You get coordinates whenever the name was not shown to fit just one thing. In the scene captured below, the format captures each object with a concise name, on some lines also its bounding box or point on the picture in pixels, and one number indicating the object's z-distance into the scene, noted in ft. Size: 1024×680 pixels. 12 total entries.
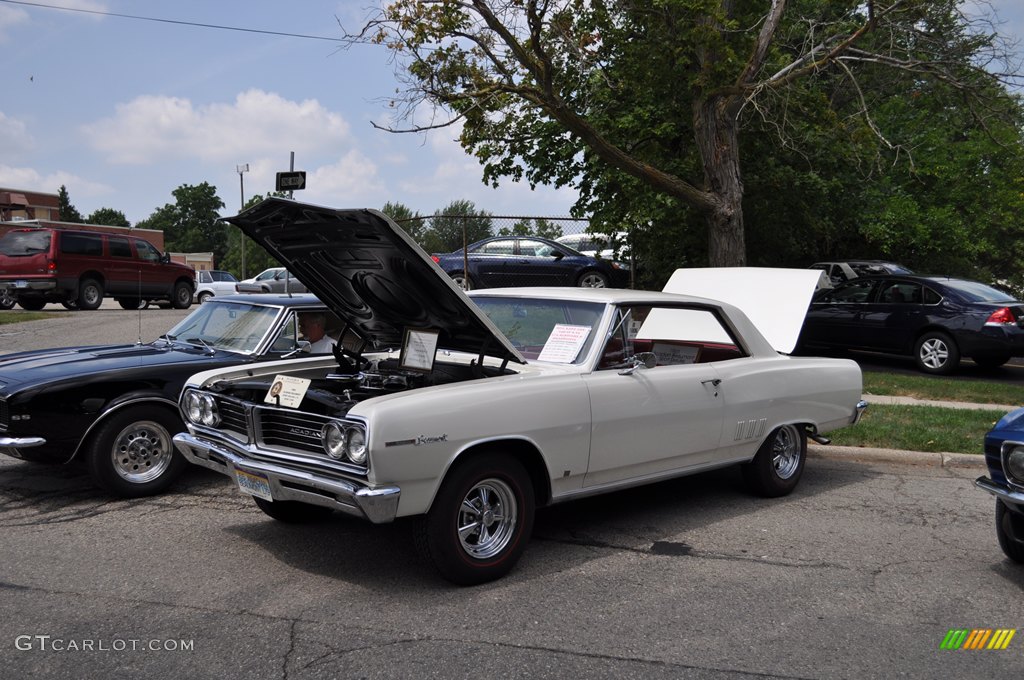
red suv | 63.21
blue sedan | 56.90
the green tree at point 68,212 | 392.27
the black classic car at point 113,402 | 18.72
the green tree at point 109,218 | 440.04
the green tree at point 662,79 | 43.55
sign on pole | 35.76
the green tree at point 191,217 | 417.69
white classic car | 13.99
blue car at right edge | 14.48
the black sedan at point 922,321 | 41.09
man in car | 23.73
